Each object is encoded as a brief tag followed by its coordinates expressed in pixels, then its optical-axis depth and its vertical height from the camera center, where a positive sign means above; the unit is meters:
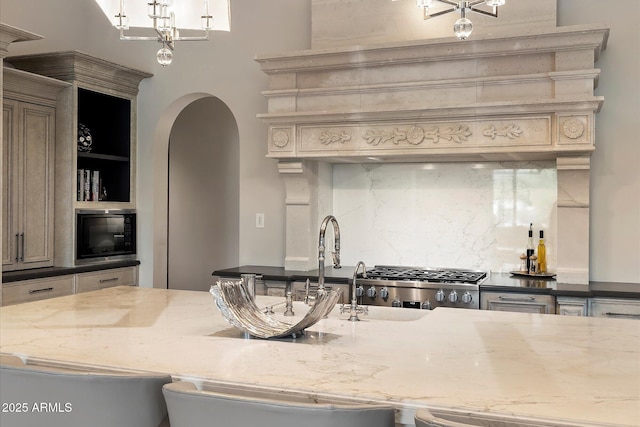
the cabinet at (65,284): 3.89 -0.50
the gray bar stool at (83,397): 1.45 -0.44
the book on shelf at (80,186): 4.63 +0.20
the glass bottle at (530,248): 4.09 -0.21
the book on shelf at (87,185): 4.69 +0.21
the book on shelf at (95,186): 4.77 +0.21
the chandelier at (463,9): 1.91 +0.68
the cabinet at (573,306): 3.46 -0.50
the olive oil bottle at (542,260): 4.06 -0.28
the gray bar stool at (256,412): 1.23 -0.41
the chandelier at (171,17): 2.17 +0.80
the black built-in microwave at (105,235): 4.55 -0.17
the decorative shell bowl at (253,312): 2.01 -0.33
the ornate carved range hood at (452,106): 3.55 +0.67
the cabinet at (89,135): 4.46 +0.62
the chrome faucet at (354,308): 2.47 -0.38
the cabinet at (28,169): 4.08 +0.30
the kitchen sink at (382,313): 2.56 -0.41
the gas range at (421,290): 3.67 -0.45
